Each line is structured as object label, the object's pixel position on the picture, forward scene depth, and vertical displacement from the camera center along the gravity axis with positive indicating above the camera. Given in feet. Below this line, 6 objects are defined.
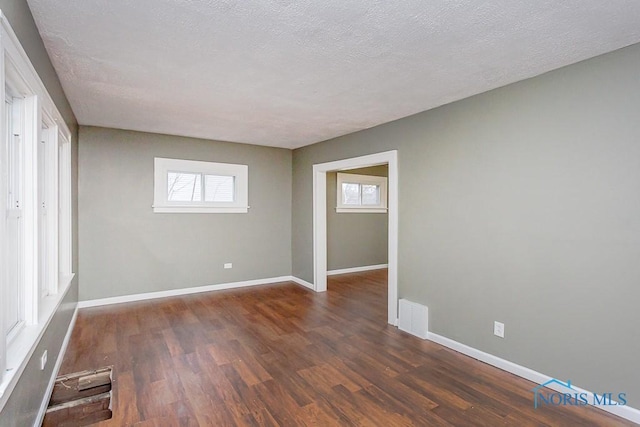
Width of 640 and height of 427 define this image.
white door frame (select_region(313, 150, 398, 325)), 12.70 -0.27
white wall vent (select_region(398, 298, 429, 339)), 11.47 -3.89
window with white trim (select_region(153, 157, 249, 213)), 16.03 +1.27
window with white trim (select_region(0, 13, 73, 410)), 4.71 -0.06
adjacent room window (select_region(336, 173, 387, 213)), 22.06 +1.28
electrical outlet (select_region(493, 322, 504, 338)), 9.34 -3.41
